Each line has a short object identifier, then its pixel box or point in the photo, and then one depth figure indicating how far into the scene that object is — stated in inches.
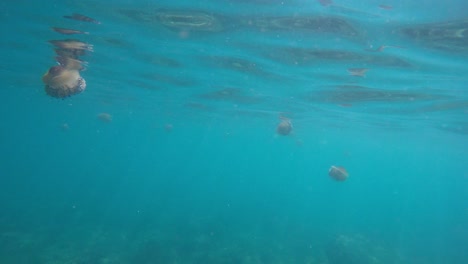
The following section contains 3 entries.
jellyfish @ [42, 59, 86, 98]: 310.2
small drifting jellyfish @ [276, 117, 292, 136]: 615.5
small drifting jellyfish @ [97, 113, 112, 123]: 874.8
